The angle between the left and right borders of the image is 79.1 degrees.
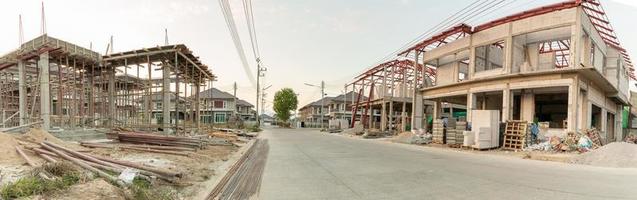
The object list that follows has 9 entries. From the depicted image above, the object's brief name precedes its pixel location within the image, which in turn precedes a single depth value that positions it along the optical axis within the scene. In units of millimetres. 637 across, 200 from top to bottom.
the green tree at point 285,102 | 89188
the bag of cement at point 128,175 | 7329
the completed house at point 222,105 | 78688
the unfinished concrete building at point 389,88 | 43969
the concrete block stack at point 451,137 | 24941
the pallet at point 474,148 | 22164
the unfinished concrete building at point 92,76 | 16750
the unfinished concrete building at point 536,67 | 22328
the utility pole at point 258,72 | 57288
